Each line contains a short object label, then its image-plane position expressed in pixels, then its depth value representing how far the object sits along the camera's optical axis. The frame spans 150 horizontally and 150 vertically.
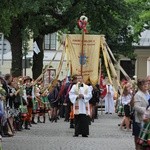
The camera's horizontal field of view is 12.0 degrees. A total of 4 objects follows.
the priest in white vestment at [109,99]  37.75
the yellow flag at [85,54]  29.22
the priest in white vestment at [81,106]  21.52
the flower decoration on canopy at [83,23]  27.84
